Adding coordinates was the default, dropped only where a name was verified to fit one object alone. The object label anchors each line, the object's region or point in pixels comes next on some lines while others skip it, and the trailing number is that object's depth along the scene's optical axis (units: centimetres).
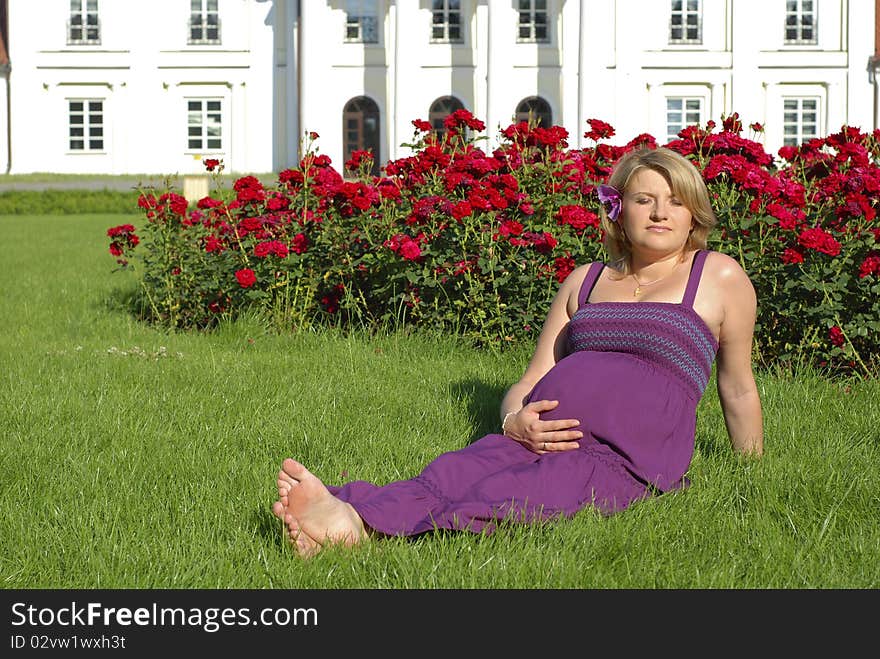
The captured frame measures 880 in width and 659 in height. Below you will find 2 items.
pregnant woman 292
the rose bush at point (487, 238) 510
